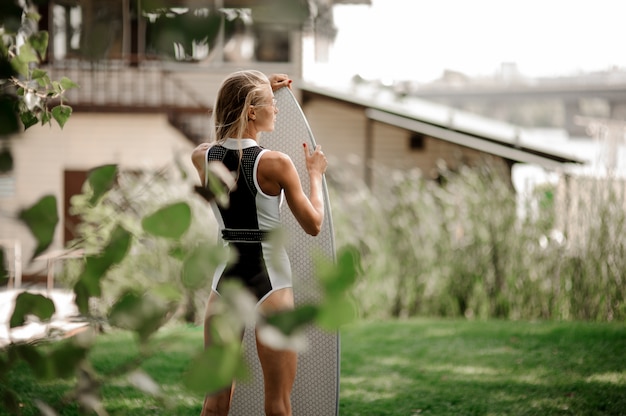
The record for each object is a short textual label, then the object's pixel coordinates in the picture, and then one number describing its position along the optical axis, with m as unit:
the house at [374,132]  13.57
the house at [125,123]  13.26
